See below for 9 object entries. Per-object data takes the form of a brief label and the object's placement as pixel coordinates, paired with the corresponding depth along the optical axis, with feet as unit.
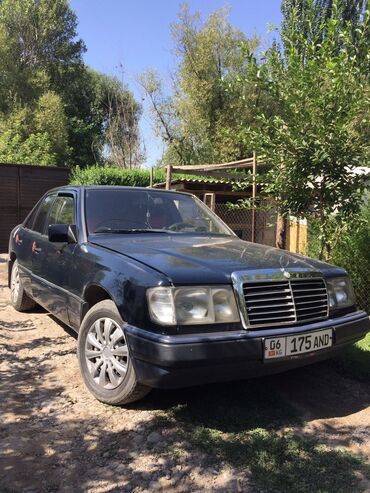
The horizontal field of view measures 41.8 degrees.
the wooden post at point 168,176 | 26.48
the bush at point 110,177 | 51.11
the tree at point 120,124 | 97.60
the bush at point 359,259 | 22.12
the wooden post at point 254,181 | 20.18
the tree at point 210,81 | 77.15
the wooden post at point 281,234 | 23.67
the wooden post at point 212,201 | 29.12
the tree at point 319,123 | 16.34
